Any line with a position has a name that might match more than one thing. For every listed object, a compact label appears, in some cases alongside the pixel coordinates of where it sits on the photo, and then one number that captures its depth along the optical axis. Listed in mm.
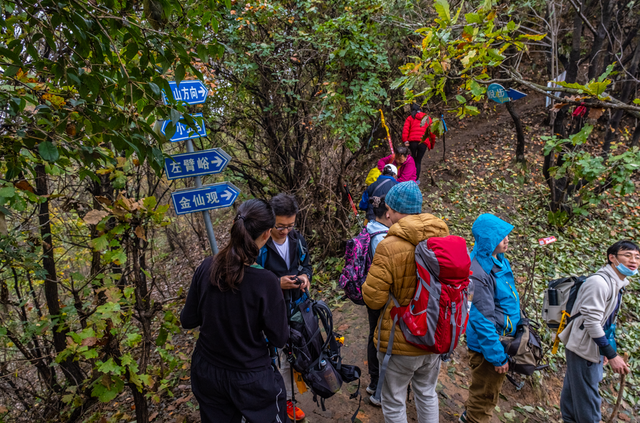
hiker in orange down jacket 2264
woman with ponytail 1880
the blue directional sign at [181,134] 2753
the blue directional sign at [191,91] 2883
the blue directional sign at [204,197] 2777
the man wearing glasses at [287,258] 2699
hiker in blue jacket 2576
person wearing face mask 2811
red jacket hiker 6777
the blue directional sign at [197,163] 2797
